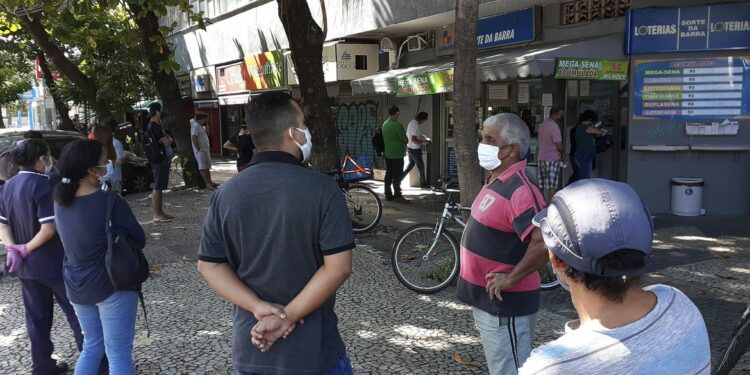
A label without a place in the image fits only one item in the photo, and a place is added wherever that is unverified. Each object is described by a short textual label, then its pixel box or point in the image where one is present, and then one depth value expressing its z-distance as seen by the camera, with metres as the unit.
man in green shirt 11.69
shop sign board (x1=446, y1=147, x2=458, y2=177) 13.67
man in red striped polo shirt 2.81
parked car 12.42
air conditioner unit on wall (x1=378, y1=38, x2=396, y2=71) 14.56
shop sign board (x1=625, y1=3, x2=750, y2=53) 8.92
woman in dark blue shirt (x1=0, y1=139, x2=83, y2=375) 3.75
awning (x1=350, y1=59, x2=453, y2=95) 11.70
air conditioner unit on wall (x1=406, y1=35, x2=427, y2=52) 14.00
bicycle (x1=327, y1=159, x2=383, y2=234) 9.04
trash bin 9.37
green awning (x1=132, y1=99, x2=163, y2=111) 27.17
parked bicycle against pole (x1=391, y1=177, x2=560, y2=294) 6.01
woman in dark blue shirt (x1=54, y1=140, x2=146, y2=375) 3.29
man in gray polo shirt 2.21
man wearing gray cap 1.30
